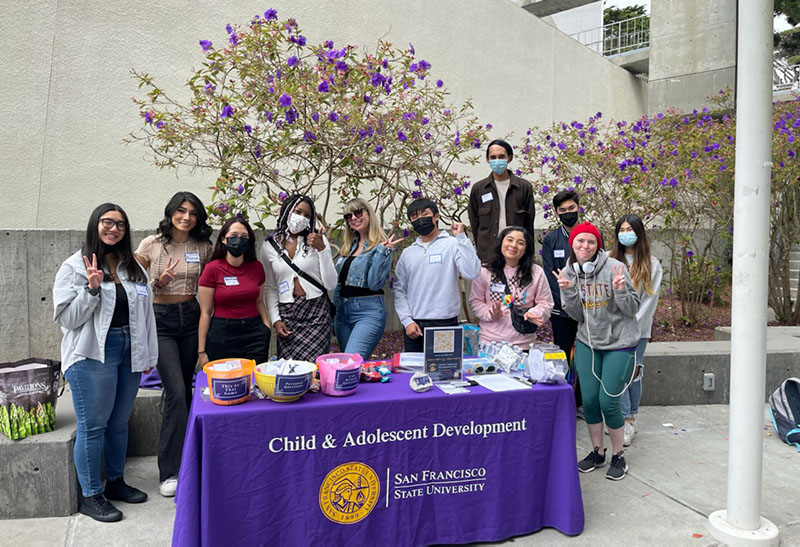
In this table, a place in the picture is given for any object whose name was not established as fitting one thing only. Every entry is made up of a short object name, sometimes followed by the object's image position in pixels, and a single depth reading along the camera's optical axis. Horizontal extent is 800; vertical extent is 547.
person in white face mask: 3.66
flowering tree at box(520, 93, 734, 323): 6.94
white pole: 2.81
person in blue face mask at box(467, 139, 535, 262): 4.86
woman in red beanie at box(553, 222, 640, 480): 3.51
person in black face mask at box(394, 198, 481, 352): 3.82
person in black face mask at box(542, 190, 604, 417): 4.36
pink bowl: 2.80
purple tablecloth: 2.60
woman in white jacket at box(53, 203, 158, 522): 3.01
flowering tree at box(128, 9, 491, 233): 4.71
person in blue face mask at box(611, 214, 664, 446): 4.21
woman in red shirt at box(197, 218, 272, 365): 3.52
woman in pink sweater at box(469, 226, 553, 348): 3.90
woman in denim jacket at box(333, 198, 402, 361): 3.76
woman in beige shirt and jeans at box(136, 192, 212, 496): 3.51
